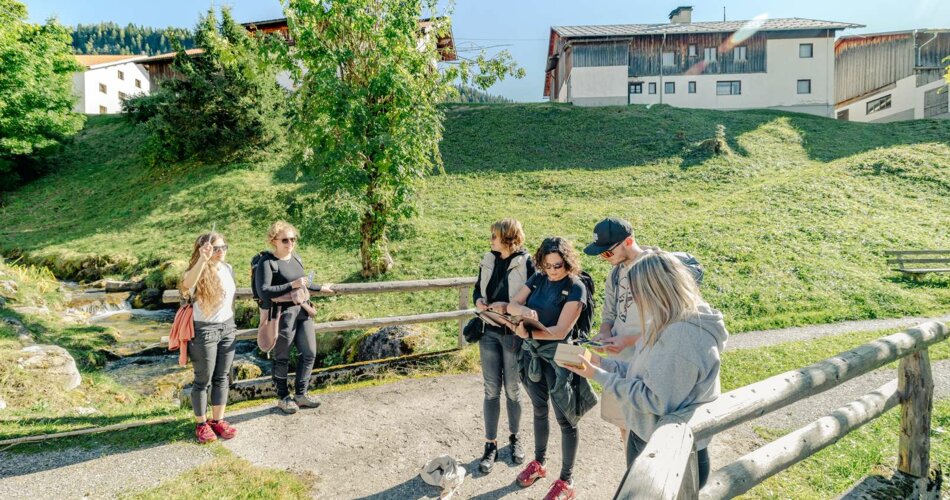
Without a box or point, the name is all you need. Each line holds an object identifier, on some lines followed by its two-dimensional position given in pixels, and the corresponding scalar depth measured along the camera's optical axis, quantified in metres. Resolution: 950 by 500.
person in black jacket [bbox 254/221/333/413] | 5.75
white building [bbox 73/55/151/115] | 54.13
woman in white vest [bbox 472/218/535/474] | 4.84
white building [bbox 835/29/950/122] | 39.16
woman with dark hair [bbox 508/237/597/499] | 4.19
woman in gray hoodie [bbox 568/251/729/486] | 2.81
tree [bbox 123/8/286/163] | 27.62
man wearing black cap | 4.18
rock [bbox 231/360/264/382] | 8.68
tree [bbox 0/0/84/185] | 27.55
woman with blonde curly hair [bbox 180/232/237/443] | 5.32
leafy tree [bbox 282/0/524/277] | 12.40
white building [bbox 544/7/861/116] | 43.25
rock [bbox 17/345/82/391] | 7.87
